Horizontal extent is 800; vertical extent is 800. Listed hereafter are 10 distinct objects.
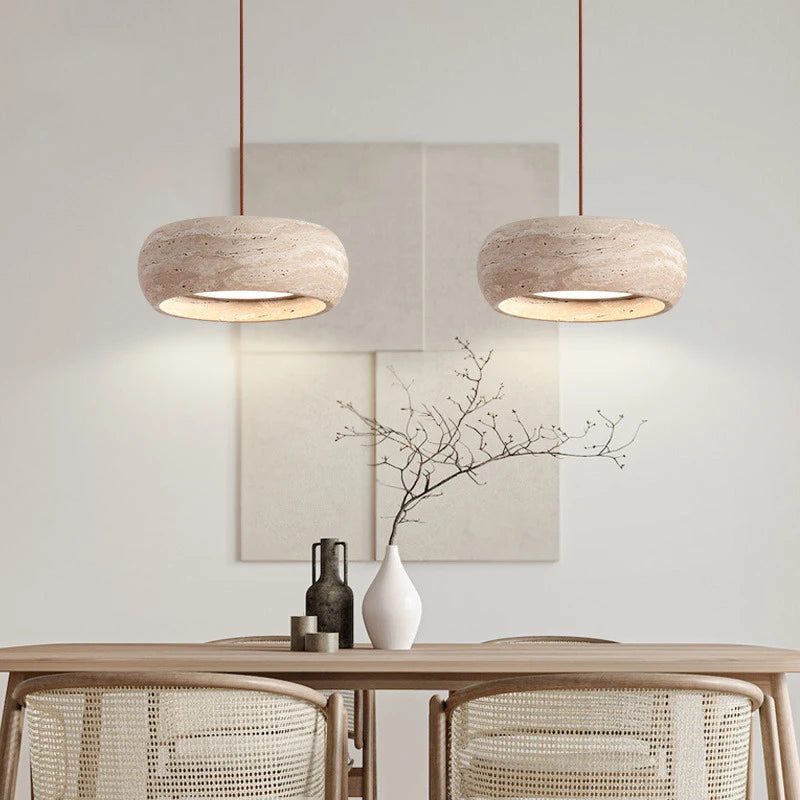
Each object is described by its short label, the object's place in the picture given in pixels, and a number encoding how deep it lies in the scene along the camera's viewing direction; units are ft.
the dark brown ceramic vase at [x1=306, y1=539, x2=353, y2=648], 9.31
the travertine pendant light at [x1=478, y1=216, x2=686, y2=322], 8.22
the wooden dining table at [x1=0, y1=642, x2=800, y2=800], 7.97
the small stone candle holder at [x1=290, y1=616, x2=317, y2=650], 9.05
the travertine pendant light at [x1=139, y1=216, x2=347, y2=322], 8.09
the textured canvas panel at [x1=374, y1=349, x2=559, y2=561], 12.78
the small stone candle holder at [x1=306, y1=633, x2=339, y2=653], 8.89
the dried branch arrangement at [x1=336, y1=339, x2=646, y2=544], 12.92
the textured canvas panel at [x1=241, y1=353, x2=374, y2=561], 12.85
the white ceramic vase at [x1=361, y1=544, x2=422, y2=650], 9.21
